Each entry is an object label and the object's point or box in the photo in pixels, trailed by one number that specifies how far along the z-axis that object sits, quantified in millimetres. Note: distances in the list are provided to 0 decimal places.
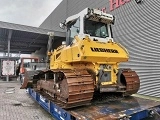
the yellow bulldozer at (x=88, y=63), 2779
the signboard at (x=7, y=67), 12154
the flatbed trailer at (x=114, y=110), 2540
